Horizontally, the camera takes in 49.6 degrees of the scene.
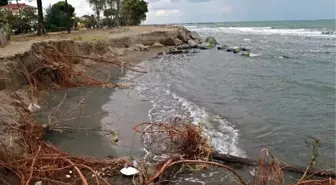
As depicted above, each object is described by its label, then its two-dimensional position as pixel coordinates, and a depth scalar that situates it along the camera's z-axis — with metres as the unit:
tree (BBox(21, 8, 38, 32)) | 40.69
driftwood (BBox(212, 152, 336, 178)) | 7.44
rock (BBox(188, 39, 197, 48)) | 41.59
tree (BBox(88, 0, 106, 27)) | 59.07
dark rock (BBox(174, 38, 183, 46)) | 42.34
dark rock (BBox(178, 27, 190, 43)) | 44.84
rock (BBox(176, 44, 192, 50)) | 39.67
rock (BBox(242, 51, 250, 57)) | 32.90
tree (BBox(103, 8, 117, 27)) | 64.06
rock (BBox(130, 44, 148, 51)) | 32.59
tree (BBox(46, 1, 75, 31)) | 43.22
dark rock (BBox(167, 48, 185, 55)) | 34.77
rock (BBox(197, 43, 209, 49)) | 40.41
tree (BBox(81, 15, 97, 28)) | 61.29
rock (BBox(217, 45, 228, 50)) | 39.72
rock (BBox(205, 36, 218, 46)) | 44.93
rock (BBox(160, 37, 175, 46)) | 41.59
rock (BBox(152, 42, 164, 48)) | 38.61
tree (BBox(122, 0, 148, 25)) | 70.00
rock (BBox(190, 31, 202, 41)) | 48.89
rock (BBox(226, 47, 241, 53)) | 36.34
